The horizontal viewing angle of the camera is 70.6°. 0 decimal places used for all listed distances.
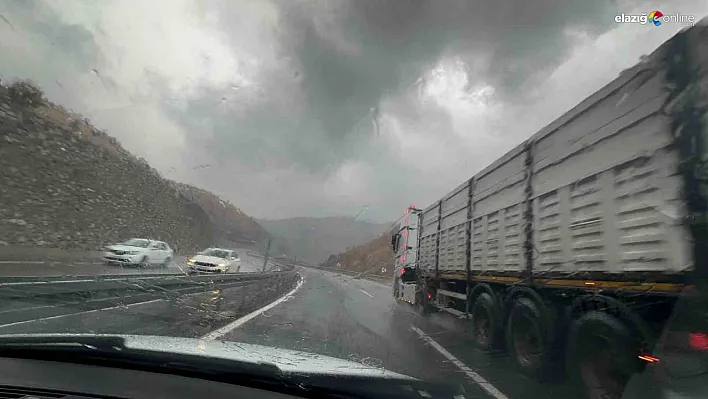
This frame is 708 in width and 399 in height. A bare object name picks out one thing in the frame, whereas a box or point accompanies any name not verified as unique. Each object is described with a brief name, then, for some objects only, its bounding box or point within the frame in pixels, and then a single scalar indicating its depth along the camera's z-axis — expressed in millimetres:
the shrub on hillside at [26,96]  17147
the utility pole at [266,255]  26814
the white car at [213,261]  18734
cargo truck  3922
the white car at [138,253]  16000
